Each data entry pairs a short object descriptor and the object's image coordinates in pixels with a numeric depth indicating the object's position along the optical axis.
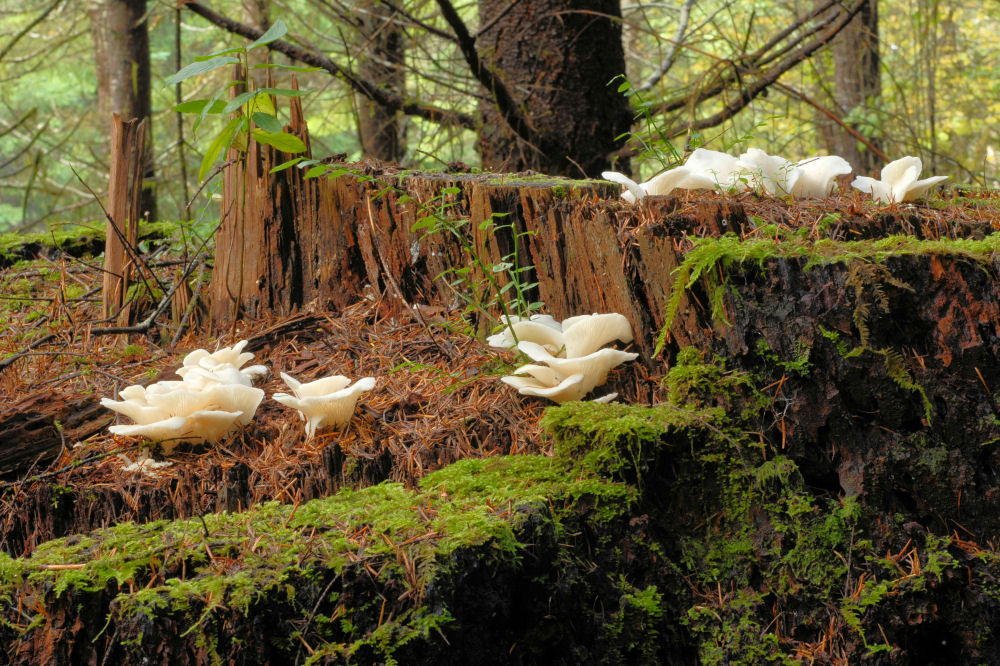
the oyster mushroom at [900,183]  6.69
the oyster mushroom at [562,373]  5.55
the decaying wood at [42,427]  6.00
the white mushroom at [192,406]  5.80
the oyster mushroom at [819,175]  6.85
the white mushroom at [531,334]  6.01
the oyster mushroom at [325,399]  5.82
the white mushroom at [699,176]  6.54
